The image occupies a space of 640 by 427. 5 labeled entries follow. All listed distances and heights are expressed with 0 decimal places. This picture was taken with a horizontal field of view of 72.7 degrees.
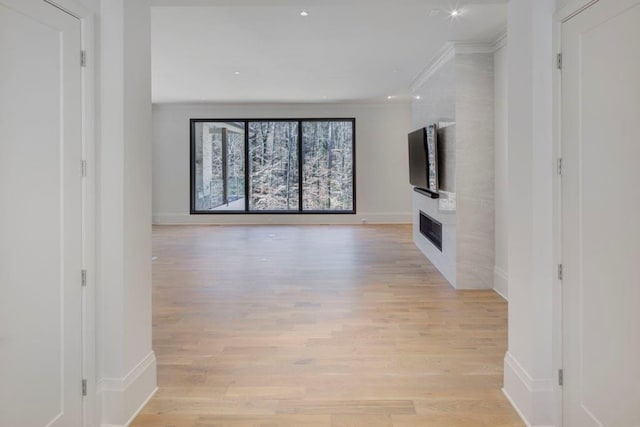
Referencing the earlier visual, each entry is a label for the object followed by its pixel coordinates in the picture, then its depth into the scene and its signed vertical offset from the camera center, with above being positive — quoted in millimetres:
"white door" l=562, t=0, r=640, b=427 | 1659 -60
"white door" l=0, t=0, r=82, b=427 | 1676 -46
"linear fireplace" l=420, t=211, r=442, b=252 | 6159 -418
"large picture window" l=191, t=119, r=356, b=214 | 10992 +934
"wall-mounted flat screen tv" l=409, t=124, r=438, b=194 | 5898 +670
